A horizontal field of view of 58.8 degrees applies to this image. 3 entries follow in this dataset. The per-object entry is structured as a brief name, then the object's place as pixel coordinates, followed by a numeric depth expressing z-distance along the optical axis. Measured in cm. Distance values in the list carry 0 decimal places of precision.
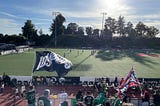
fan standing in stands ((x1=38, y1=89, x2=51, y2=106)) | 562
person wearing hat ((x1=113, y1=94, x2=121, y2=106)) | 652
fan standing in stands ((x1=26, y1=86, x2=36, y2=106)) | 668
